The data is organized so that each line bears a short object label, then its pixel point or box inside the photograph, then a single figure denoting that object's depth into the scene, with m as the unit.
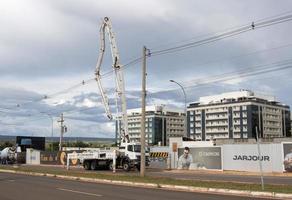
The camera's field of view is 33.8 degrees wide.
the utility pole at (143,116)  33.09
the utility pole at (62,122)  86.84
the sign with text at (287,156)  41.66
